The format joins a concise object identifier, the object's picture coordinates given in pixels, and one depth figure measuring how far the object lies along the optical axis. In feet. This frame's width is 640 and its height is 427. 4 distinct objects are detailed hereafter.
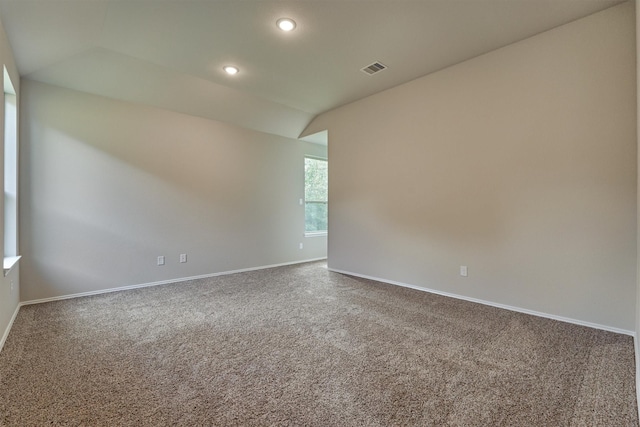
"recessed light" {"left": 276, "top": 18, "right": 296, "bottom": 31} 8.37
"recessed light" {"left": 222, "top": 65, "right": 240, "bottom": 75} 11.19
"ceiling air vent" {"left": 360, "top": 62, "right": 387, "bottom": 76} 11.13
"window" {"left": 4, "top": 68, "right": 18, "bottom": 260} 9.76
